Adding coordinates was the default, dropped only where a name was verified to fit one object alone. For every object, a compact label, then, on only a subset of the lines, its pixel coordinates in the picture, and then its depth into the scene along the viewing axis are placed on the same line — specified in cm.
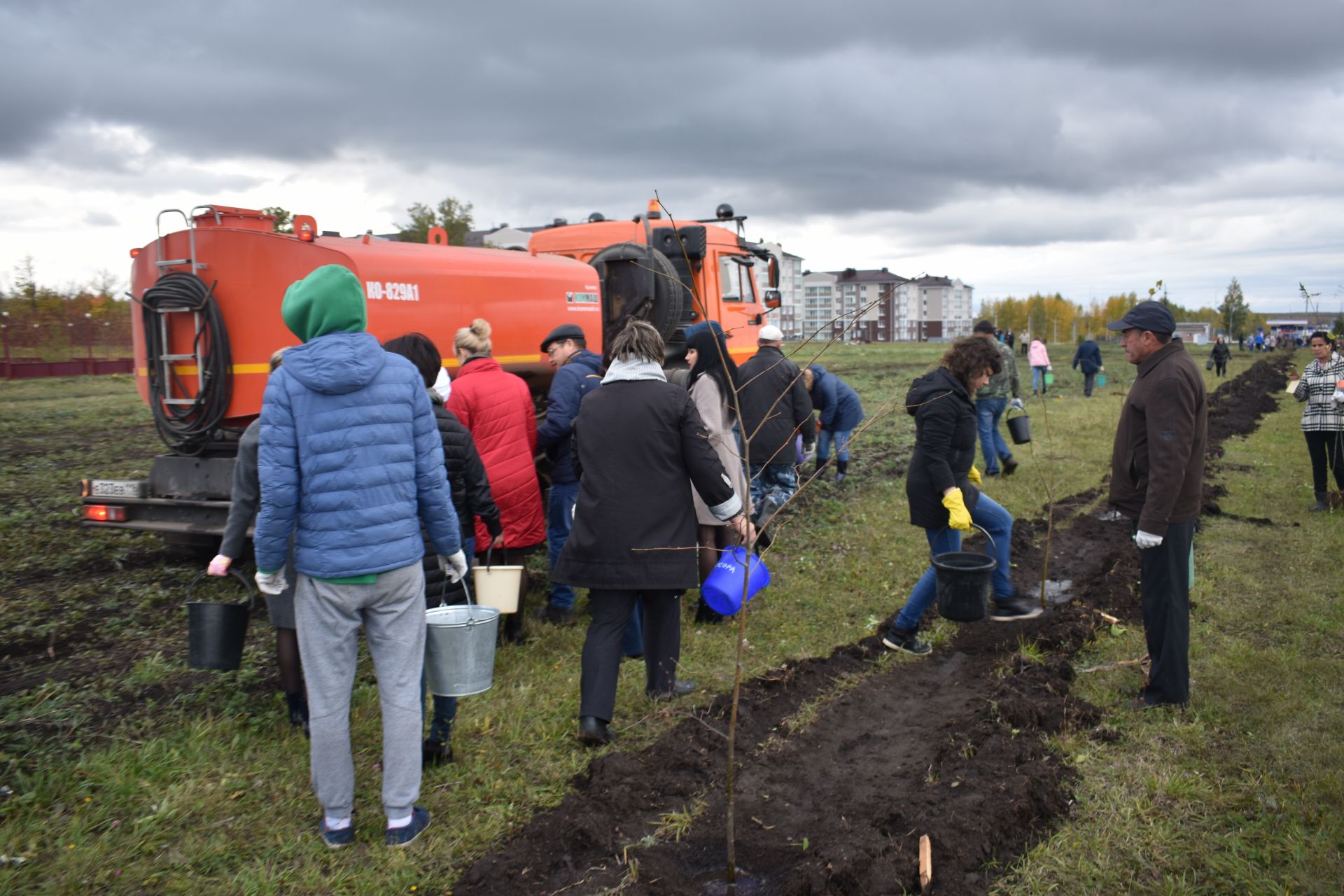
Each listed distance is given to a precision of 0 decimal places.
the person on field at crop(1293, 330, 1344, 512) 922
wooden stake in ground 308
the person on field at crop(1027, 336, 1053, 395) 2122
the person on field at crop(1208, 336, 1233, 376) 3381
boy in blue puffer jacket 316
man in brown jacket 429
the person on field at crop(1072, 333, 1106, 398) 2188
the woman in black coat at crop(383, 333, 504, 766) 428
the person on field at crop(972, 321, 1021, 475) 1078
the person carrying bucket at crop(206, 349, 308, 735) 338
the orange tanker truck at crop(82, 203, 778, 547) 616
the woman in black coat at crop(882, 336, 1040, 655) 528
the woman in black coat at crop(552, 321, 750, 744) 417
